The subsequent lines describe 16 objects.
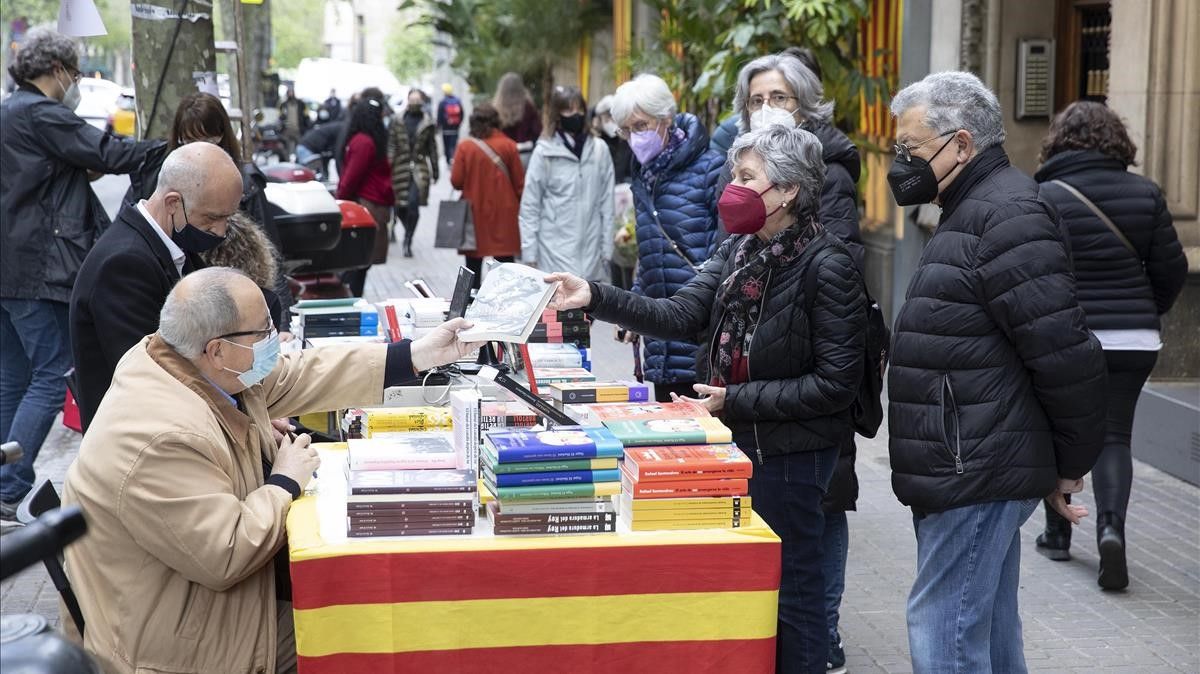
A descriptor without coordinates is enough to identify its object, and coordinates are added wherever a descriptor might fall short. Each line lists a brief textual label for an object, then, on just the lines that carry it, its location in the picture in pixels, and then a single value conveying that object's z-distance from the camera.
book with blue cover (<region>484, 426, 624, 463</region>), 3.48
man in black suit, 4.47
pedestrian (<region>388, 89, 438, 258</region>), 16.47
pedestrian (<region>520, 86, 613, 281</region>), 9.68
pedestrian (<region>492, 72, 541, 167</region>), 11.87
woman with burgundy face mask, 4.15
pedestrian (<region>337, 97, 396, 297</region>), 12.96
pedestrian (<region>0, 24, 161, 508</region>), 6.79
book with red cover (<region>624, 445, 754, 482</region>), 3.53
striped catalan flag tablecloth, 3.40
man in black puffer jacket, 3.62
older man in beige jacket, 3.40
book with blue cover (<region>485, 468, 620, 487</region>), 3.49
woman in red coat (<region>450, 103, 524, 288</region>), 11.27
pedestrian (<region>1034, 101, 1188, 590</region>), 5.94
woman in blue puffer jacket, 5.85
